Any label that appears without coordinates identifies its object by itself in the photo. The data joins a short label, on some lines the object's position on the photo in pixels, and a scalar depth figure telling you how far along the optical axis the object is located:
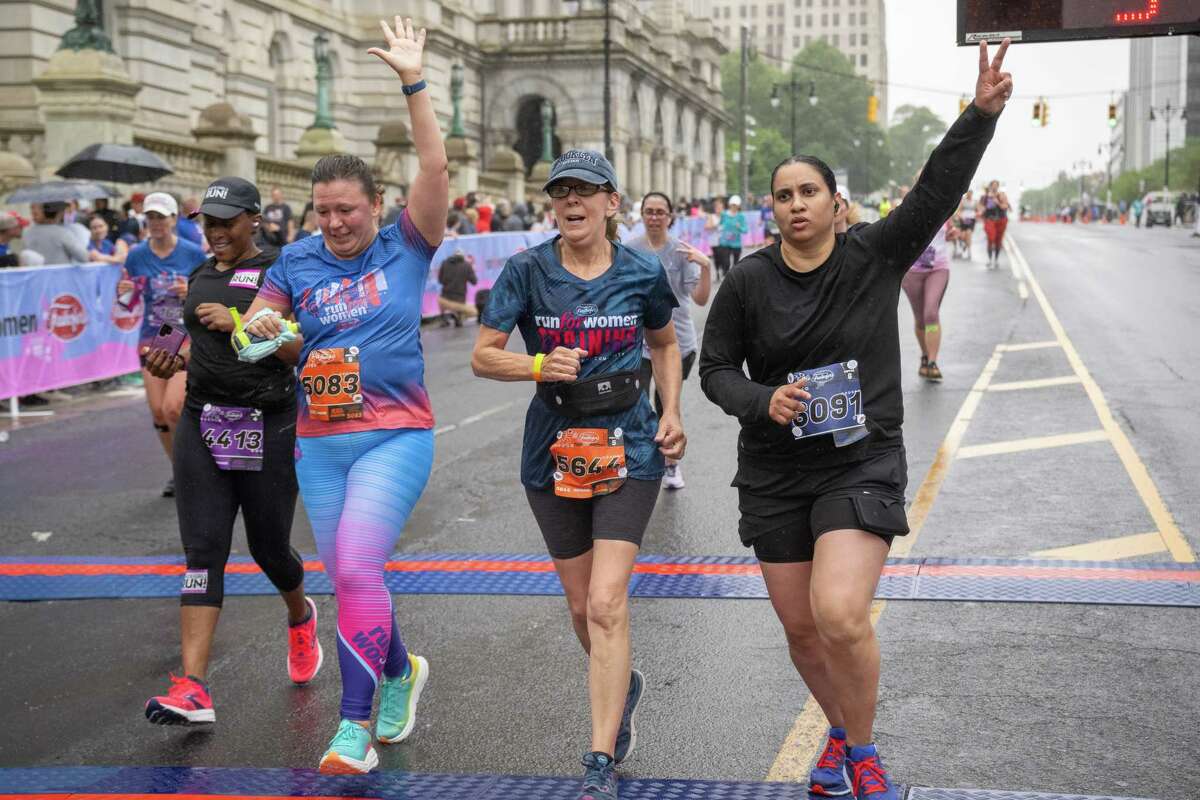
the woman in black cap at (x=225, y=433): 5.72
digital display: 8.30
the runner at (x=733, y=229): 30.11
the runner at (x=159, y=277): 9.68
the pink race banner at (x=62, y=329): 14.73
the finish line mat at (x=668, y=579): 7.26
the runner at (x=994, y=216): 34.06
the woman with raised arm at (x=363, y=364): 5.06
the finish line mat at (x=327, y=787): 4.77
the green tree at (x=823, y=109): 153.75
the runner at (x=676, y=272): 9.62
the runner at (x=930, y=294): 15.05
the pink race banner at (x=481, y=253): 25.30
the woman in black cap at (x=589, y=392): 4.85
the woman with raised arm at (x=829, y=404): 4.43
